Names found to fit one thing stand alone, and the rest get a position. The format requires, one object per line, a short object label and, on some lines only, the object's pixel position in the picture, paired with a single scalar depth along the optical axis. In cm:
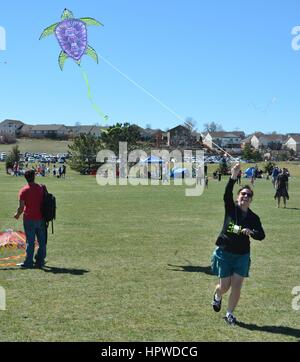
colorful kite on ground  1105
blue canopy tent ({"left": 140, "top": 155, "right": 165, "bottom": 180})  5428
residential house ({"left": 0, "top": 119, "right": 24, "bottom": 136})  17388
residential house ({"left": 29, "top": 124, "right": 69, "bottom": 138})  16188
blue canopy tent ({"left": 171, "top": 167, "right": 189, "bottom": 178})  5641
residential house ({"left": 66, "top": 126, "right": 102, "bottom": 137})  15350
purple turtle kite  1215
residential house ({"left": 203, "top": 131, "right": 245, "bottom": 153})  14627
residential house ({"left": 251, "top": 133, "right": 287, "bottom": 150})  14277
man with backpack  1018
